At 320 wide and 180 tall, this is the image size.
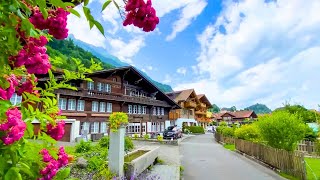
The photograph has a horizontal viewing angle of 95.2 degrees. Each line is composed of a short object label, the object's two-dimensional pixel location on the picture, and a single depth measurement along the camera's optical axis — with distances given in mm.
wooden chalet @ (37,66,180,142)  15978
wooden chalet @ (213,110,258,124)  52824
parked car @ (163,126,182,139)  20545
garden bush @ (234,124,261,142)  13739
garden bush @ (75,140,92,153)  7037
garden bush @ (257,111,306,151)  7823
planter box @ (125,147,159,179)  4962
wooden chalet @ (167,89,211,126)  31973
